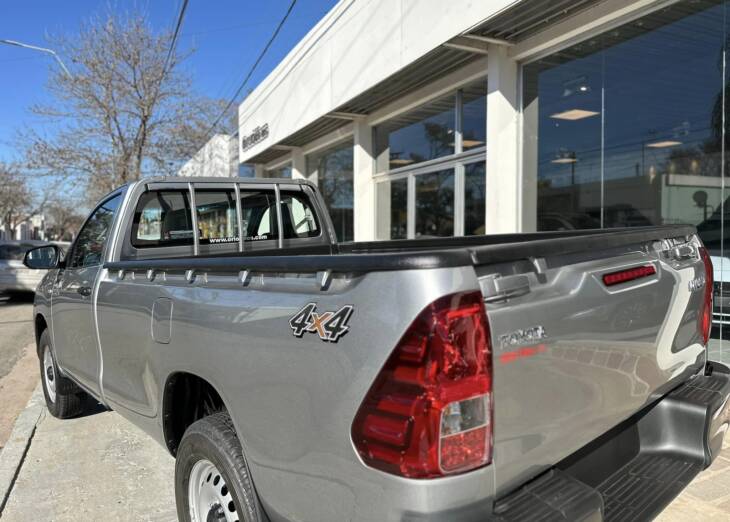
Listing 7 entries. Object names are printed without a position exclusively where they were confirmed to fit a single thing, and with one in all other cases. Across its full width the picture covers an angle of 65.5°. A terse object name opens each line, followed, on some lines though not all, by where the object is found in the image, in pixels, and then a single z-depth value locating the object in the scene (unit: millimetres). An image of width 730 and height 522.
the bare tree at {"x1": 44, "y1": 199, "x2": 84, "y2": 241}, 76875
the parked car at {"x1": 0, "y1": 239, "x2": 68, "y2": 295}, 13086
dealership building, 6414
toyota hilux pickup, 1561
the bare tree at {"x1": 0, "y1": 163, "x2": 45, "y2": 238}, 45062
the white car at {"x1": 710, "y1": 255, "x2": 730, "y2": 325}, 6066
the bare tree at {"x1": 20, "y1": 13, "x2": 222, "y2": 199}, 18984
